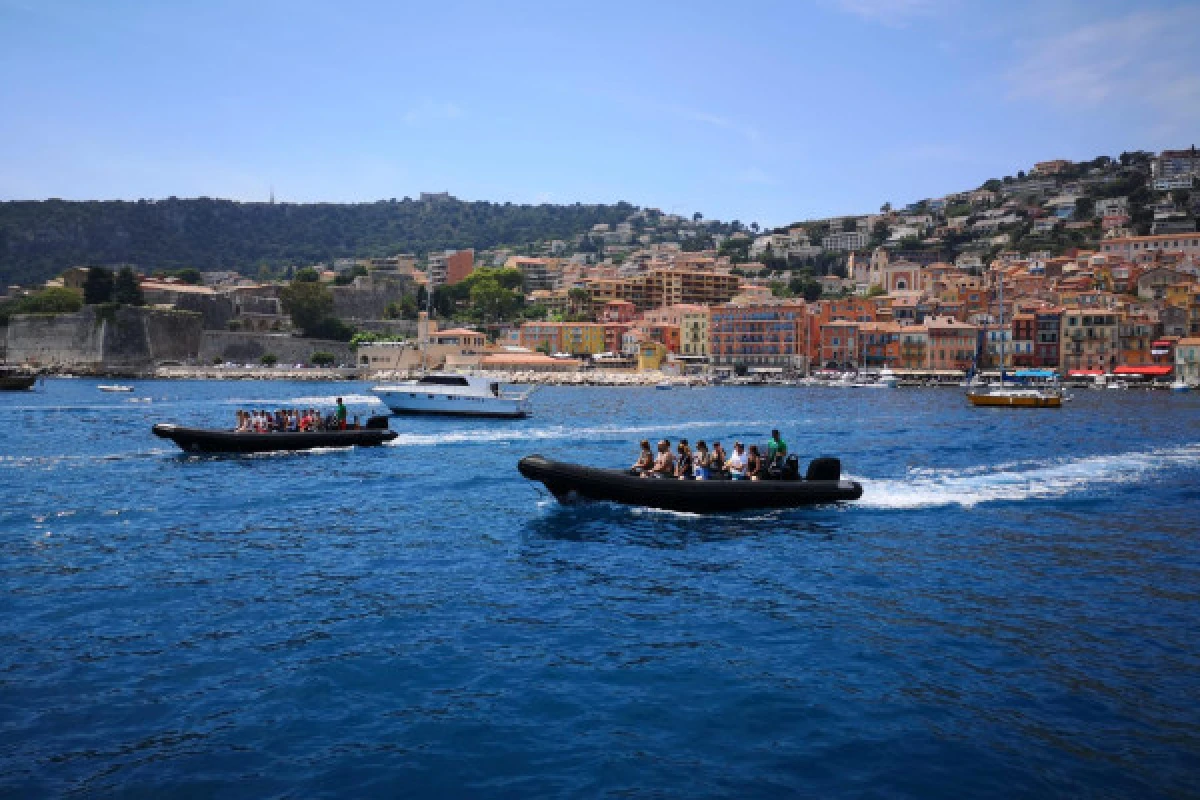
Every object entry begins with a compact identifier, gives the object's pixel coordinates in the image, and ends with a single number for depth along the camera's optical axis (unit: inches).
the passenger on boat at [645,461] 792.9
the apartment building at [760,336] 4813.0
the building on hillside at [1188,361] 3659.0
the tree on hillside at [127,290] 4601.4
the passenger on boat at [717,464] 791.7
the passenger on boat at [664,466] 782.5
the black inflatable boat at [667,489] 765.9
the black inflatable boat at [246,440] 1168.7
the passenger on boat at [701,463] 786.8
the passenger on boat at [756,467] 802.2
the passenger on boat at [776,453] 812.8
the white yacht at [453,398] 2085.4
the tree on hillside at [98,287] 4618.6
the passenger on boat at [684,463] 786.8
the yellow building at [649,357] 4813.0
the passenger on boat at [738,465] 798.4
